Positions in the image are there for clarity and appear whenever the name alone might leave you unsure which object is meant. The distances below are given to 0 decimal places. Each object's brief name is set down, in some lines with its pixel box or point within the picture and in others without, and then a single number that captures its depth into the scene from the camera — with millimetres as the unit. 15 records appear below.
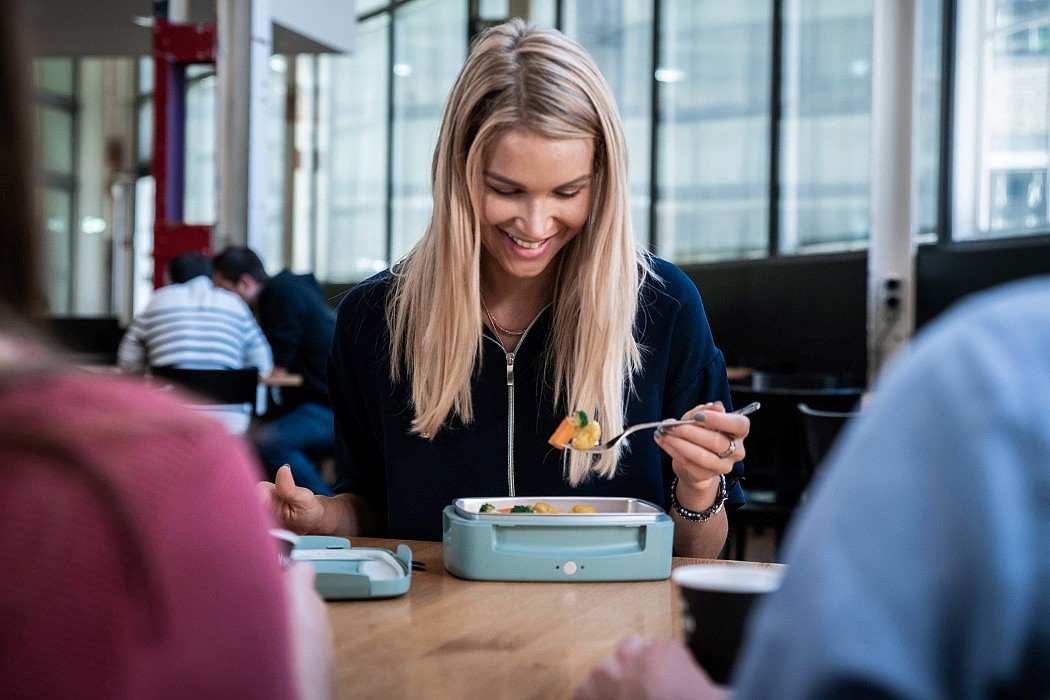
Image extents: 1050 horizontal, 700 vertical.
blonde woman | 1665
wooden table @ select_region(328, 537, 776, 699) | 946
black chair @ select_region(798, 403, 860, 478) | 3281
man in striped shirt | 4688
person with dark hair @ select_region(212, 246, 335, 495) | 5023
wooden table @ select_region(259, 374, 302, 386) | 5082
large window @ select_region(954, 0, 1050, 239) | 5238
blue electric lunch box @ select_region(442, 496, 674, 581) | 1304
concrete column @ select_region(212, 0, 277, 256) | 5547
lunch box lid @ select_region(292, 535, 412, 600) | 1213
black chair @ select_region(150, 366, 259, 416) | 4160
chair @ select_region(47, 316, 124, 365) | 8703
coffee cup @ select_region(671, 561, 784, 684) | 891
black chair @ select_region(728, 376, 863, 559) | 3633
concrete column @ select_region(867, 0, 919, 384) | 6137
